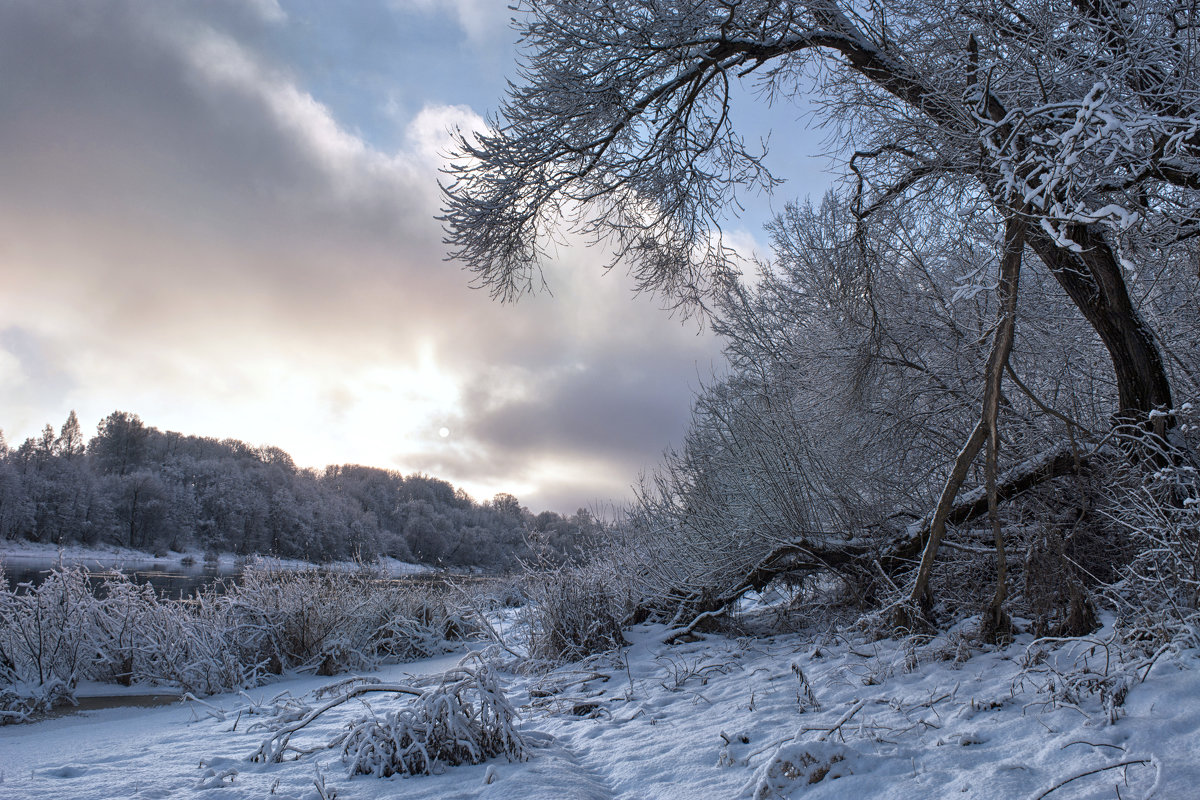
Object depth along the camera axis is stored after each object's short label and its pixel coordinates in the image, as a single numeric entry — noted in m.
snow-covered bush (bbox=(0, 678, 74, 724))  5.42
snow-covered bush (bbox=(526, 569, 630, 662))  6.75
